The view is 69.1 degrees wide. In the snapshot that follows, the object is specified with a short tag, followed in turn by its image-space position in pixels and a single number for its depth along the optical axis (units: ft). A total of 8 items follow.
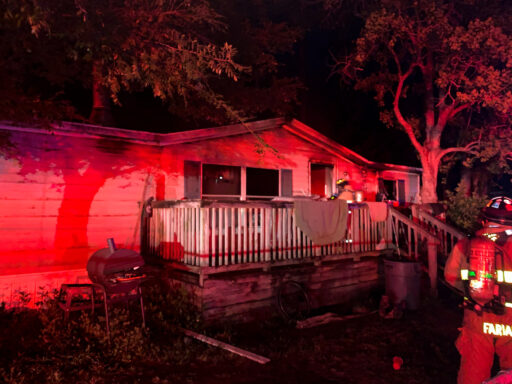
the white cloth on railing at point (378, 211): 31.83
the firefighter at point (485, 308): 11.90
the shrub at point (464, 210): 47.03
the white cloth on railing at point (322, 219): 27.14
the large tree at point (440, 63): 45.93
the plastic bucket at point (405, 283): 26.86
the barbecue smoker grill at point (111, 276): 19.38
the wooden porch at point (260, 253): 23.03
